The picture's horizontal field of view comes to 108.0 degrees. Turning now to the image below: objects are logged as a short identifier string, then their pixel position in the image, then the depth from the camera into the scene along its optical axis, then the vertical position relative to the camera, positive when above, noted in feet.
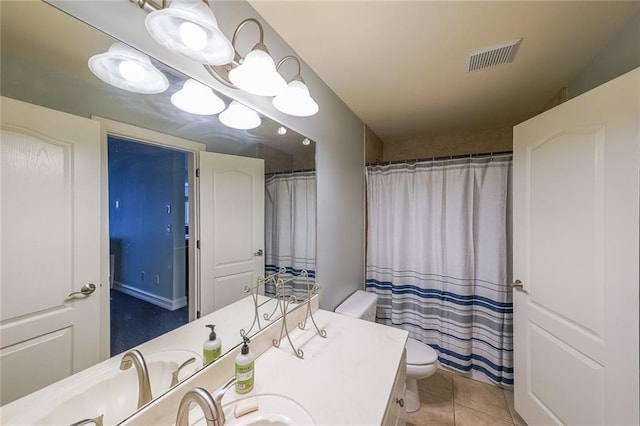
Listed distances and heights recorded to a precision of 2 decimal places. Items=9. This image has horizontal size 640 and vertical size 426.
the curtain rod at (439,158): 6.10 +1.57
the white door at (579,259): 3.12 -0.76
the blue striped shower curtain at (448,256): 5.91 -1.24
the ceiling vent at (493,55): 4.04 +2.92
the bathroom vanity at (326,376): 2.25 -1.96
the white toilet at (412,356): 5.03 -3.22
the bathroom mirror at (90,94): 1.52 +1.01
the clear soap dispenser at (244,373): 2.47 -1.71
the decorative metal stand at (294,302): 3.43 -1.53
